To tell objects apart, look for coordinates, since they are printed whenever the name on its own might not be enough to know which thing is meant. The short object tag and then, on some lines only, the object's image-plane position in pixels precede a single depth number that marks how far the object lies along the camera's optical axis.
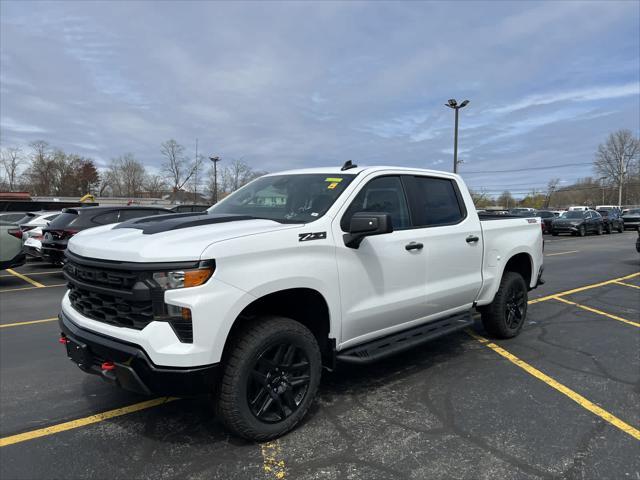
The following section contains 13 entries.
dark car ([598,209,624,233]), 30.73
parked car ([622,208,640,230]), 35.09
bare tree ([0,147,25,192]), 75.75
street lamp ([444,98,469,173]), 26.29
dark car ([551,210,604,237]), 27.28
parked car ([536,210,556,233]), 28.73
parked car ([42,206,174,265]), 10.51
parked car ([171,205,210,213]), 15.01
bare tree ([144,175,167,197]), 78.06
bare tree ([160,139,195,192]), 65.81
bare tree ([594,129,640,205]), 83.19
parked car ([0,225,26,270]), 9.18
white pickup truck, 2.65
